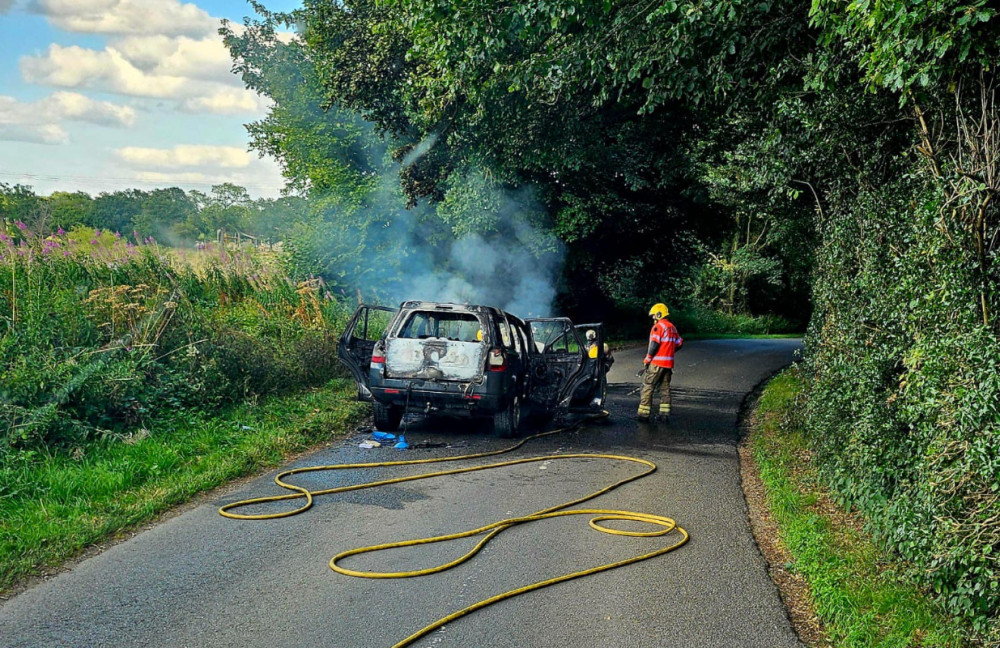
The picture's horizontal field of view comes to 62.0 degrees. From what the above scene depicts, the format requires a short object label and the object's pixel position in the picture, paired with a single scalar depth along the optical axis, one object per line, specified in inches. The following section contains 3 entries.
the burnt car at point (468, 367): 421.7
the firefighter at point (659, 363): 501.4
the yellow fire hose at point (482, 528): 217.6
